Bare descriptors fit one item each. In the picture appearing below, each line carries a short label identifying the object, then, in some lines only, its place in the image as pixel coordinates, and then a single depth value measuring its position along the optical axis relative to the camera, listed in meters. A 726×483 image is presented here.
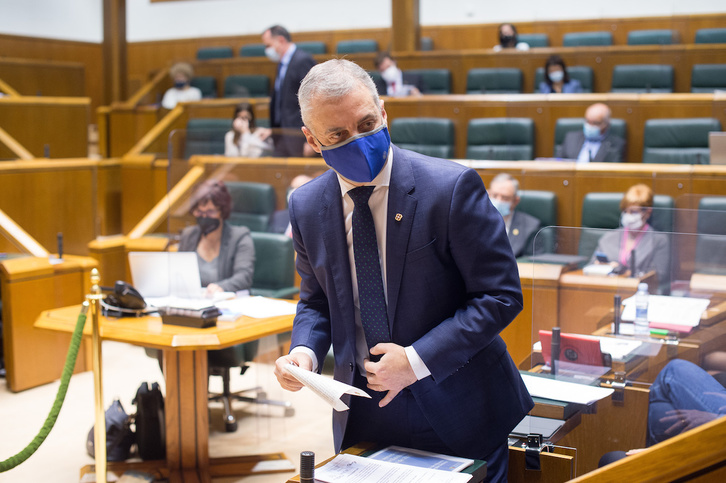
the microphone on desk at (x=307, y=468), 2.52
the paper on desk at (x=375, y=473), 2.62
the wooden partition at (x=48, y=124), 14.20
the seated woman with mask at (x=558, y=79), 12.84
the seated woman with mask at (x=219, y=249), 7.50
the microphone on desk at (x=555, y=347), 3.97
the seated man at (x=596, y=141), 10.34
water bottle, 4.12
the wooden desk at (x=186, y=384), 5.88
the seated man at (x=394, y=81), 13.55
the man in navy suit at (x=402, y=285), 2.73
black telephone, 6.20
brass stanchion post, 4.83
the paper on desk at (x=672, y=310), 3.99
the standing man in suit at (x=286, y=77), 11.41
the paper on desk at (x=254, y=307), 6.28
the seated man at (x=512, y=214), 8.62
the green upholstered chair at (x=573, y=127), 10.87
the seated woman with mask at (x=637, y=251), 4.54
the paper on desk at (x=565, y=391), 3.54
